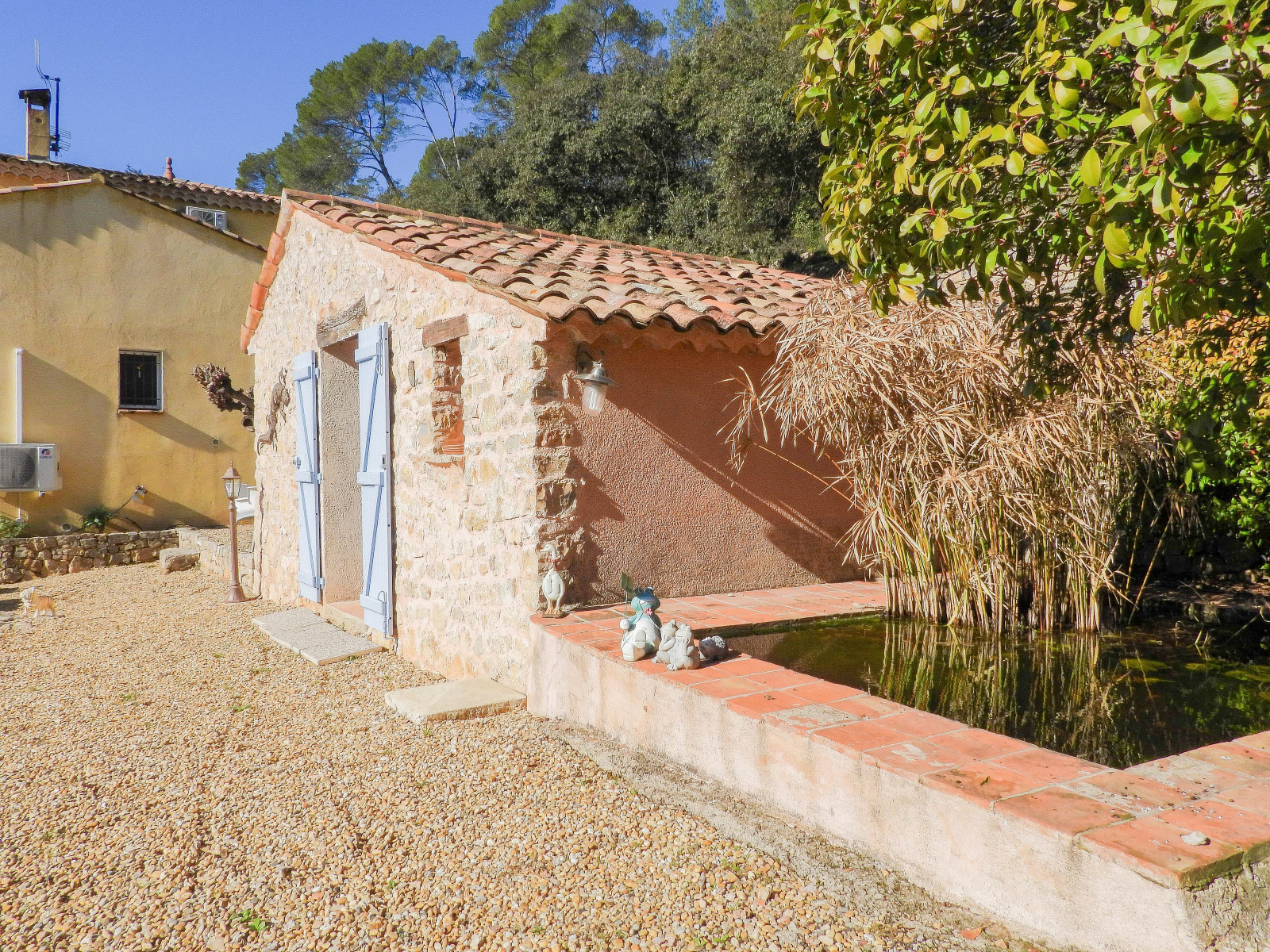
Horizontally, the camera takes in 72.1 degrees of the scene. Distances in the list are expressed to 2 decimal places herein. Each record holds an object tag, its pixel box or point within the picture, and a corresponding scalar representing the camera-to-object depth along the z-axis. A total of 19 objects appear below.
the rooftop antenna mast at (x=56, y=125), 15.41
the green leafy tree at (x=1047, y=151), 1.76
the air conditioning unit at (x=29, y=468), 11.13
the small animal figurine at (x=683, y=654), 3.76
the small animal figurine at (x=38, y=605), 8.66
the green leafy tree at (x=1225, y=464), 4.36
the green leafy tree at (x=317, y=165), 23.86
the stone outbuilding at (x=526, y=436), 4.83
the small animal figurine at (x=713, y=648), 3.90
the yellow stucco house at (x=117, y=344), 11.68
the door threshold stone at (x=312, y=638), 6.33
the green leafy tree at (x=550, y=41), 21.67
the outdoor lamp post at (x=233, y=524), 8.92
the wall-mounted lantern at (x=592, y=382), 4.74
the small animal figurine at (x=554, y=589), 4.66
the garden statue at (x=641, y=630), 3.89
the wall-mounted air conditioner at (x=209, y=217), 15.03
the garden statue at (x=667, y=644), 3.82
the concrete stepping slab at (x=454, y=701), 4.61
